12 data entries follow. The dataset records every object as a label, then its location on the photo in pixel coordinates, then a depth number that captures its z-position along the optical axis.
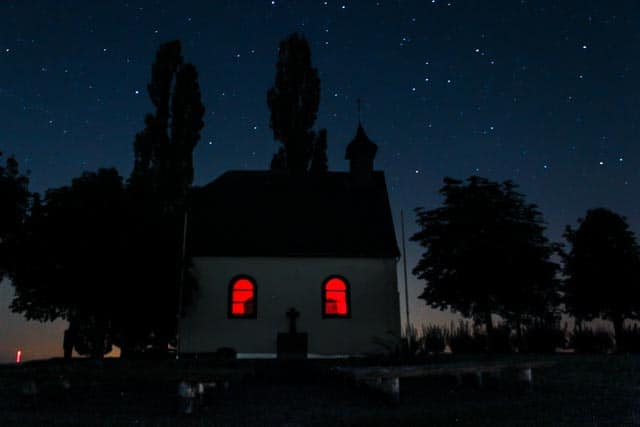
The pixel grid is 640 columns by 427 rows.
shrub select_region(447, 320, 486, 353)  20.58
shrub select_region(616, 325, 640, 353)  20.53
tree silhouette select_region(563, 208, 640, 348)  23.25
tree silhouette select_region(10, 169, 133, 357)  17.53
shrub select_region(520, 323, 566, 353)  19.69
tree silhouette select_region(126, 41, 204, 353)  18.45
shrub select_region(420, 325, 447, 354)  20.22
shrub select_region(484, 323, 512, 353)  20.28
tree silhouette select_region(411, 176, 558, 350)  19.80
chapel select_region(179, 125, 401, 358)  20.31
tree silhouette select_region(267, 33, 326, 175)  30.11
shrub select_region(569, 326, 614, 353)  20.11
